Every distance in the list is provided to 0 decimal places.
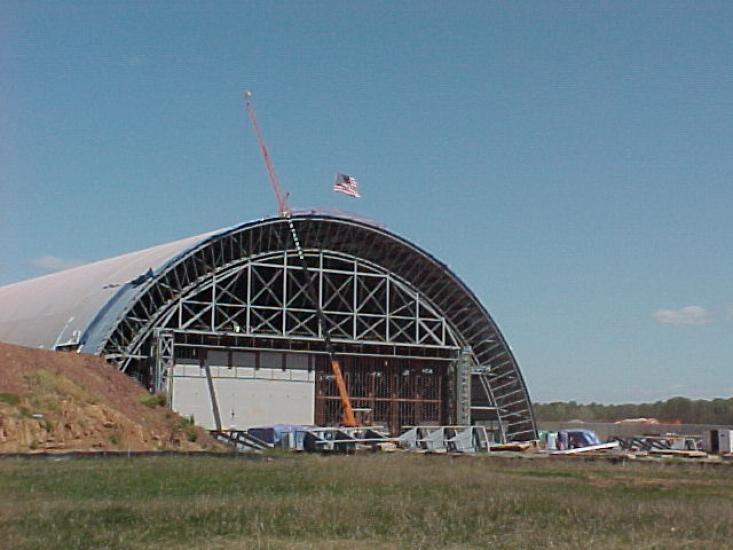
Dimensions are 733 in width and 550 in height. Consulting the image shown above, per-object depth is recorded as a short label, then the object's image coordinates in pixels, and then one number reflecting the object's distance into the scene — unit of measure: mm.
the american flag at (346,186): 59594
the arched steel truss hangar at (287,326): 56219
